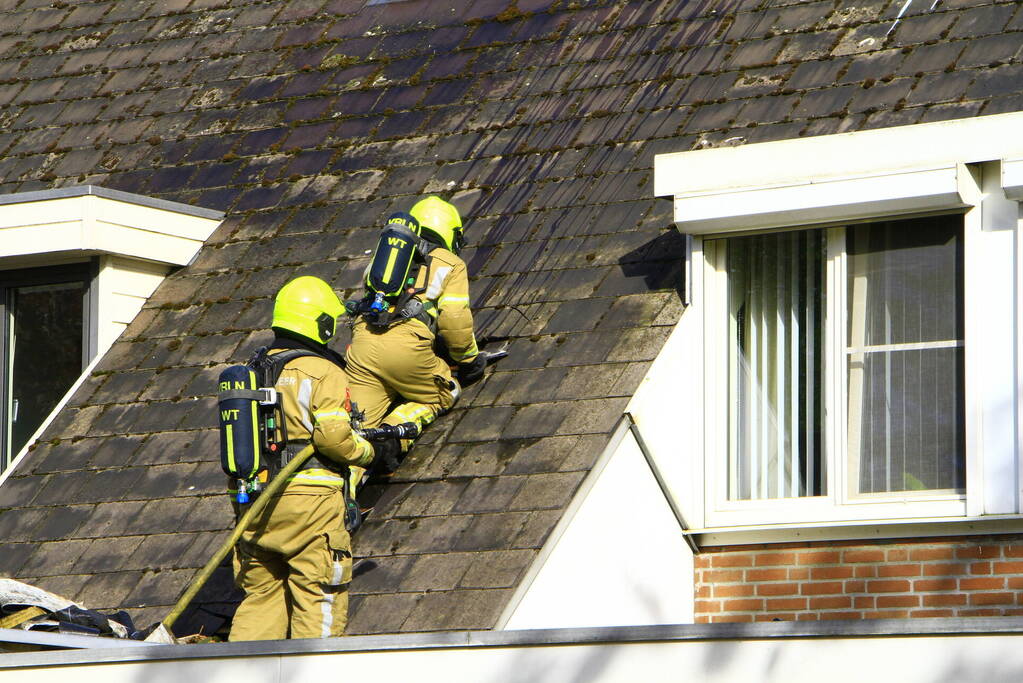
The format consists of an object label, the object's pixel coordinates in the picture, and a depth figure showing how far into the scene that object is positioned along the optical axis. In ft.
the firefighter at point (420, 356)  70.18
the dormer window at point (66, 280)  82.43
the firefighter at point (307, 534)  63.26
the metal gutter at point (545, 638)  49.55
